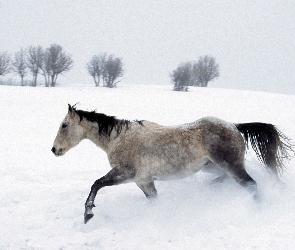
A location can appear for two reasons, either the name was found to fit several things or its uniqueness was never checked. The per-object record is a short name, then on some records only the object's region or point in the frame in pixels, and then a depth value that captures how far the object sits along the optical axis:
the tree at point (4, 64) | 61.91
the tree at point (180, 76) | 60.93
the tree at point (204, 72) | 75.50
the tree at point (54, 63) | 64.38
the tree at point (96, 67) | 69.06
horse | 5.11
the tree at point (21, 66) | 68.22
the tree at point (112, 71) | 65.94
